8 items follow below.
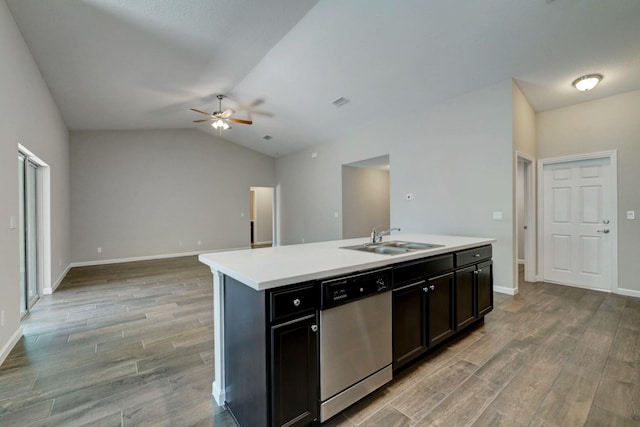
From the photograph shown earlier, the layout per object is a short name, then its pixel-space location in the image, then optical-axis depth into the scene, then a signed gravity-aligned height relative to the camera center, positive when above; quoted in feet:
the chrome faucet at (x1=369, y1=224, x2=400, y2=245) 8.58 -0.87
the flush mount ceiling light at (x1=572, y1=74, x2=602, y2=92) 11.49 +5.33
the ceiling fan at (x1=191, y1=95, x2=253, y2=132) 17.13 +5.86
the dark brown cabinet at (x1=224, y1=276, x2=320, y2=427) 4.31 -2.34
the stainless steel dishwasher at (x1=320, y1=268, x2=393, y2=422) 4.97 -2.46
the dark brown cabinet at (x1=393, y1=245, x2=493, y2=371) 6.41 -2.37
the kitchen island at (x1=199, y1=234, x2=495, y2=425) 4.32 -1.76
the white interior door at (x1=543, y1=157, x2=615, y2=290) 13.35 -0.68
